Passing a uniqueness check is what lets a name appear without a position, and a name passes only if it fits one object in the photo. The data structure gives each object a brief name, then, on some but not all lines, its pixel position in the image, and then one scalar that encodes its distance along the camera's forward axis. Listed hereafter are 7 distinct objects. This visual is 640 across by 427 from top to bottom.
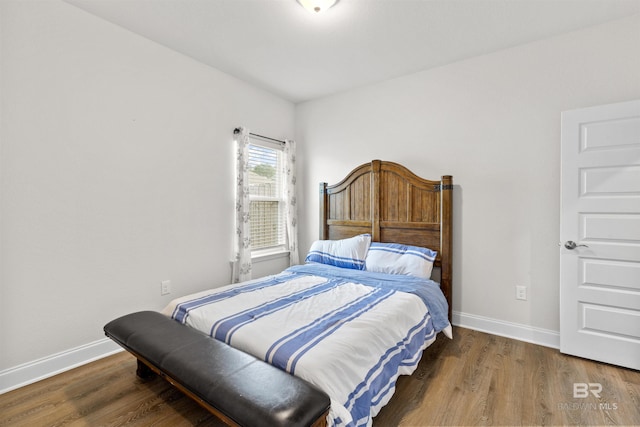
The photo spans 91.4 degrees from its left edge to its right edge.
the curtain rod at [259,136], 3.46
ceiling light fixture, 2.13
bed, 1.52
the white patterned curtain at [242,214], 3.45
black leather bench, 1.18
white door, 2.27
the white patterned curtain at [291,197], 4.09
